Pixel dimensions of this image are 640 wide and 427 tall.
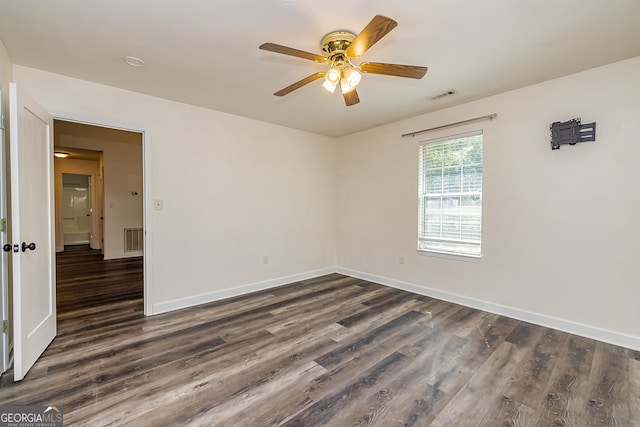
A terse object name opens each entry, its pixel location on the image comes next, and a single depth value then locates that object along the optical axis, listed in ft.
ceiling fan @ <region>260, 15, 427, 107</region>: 6.07
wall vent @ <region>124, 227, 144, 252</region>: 21.98
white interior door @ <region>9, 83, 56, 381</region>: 6.40
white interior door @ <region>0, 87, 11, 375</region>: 6.70
